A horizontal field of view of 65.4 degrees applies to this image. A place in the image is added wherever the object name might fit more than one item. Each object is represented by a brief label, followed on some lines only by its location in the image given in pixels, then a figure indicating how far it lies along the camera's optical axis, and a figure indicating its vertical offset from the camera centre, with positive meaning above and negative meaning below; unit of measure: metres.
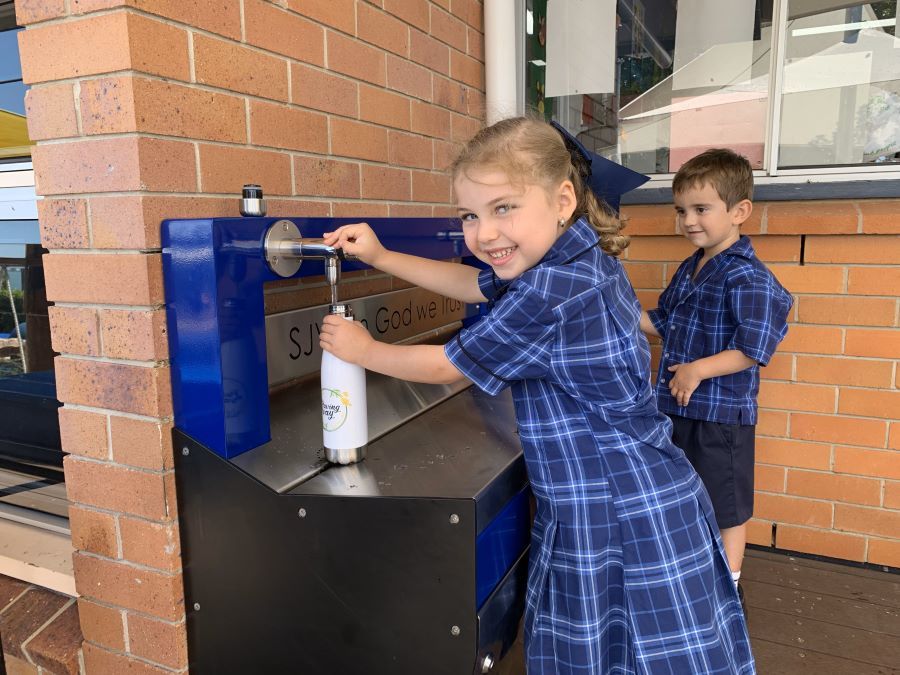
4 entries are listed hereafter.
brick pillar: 1.22 +0.08
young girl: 1.26 -0.35
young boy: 2.12 -0.35
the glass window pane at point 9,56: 1.81 +0.45
